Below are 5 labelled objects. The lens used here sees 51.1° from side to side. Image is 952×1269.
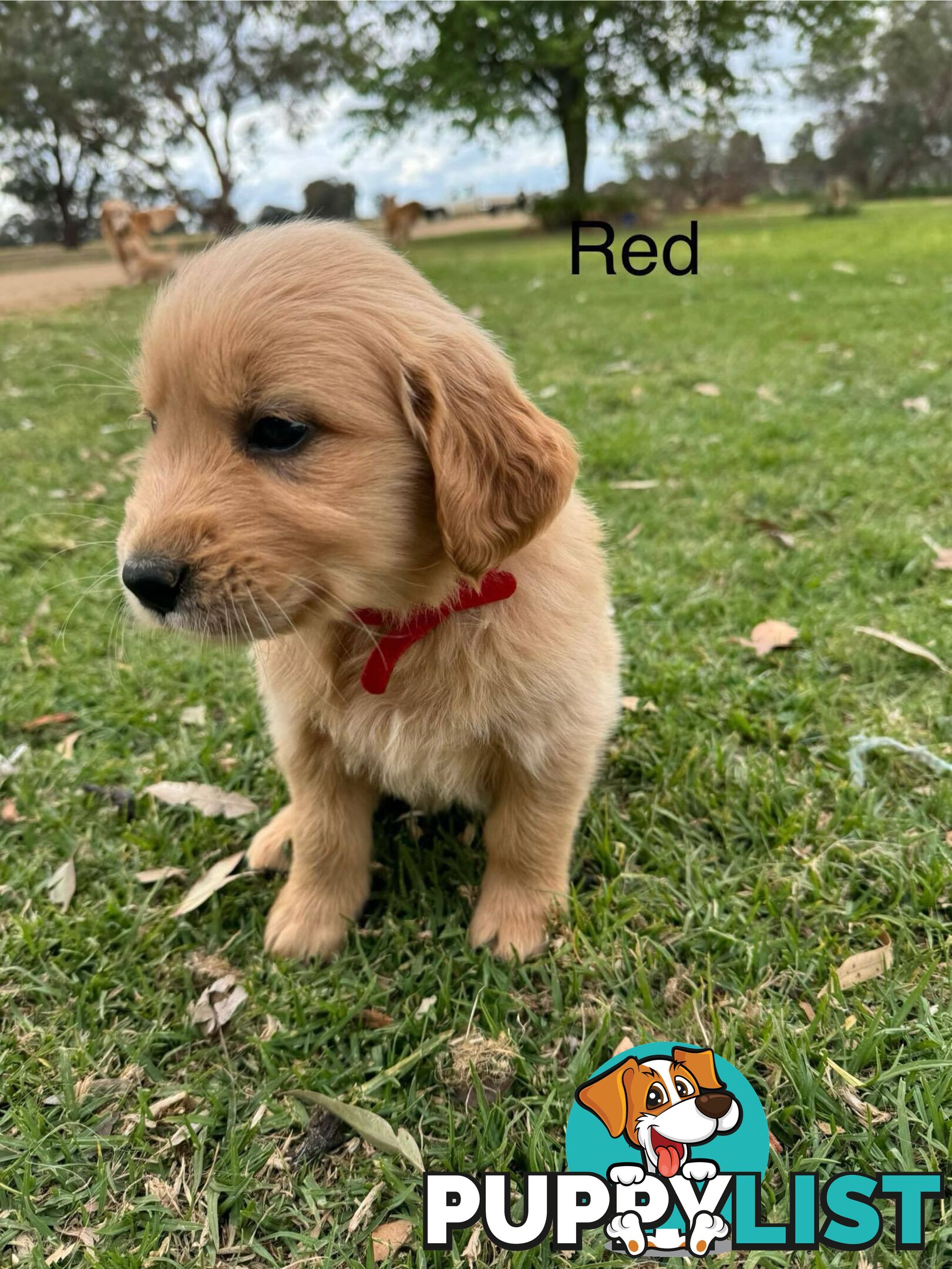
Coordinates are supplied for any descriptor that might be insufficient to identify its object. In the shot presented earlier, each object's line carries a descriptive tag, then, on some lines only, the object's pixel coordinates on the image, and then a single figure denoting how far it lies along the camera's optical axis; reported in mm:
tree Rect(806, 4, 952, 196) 14778
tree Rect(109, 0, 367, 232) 16202
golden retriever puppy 293
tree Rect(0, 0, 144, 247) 14573
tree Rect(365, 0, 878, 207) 14539
